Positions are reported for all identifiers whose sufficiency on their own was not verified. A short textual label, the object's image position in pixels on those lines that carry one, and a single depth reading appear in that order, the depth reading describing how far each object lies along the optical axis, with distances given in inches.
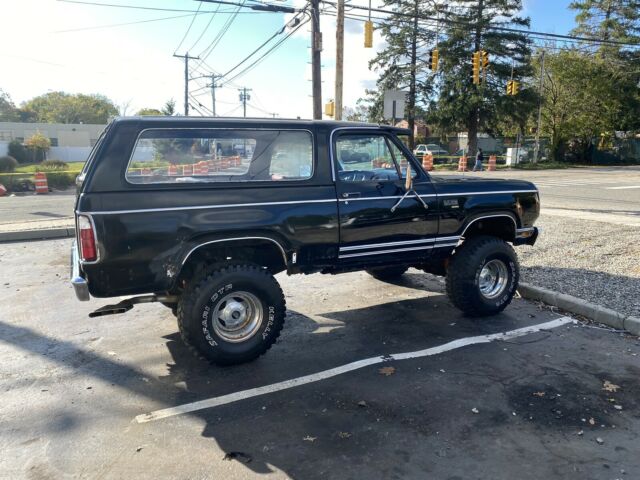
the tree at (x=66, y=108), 3890.3
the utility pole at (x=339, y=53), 610.3
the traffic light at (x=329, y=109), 695.1
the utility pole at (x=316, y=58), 611.2
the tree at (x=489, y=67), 1550.2
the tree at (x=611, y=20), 1752.0
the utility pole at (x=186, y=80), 1721.5
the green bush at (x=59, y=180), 919.0
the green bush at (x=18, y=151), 1897.1
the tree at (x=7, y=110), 3698.3
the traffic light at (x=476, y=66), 893.1
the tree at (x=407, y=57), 1631.4
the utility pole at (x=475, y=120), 1573.6
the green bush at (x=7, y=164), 1171.9
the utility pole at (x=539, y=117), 1541.7
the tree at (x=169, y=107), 2594.5
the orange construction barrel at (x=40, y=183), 844.0
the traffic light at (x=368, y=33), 655.6
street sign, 540.7
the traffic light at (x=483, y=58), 904.3
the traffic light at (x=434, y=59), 855.1
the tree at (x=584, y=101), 1659.7
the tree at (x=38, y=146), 1950.1
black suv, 150.9
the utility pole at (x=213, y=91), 1899.0
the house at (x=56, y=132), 2699.3
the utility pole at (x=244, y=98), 2695.6
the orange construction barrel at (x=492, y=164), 1370.6
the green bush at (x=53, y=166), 1336.1
